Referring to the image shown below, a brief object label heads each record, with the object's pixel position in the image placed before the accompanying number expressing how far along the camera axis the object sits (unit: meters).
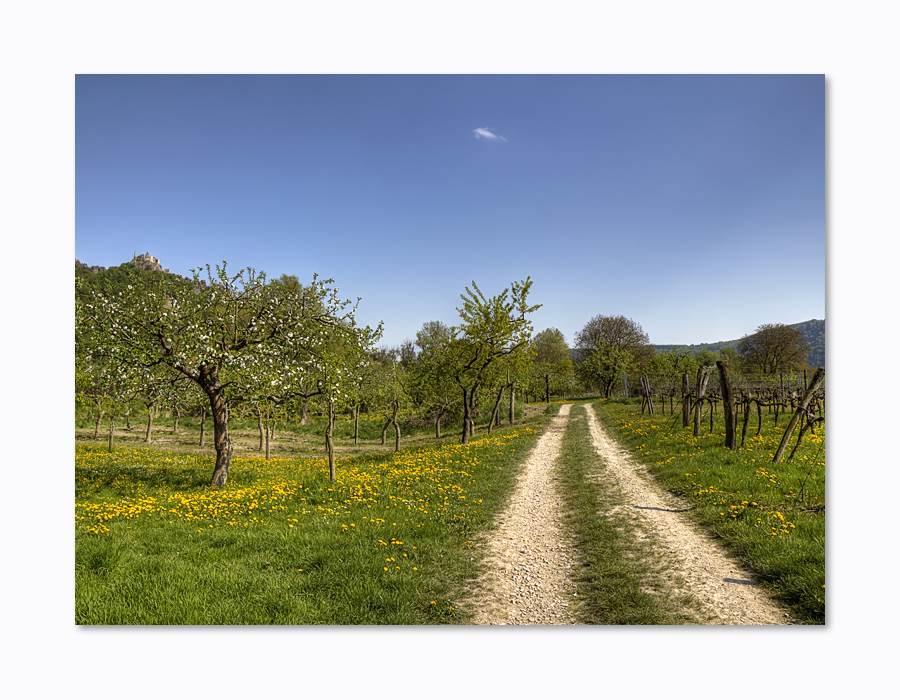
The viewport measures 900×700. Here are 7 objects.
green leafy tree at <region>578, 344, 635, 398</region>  12.95
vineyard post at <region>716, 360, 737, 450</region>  9.64
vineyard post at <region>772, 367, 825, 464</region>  6.35
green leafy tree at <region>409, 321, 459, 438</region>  15.55
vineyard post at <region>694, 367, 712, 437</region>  12.65
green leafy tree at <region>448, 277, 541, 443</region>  13.38
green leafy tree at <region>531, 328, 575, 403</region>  14.66
